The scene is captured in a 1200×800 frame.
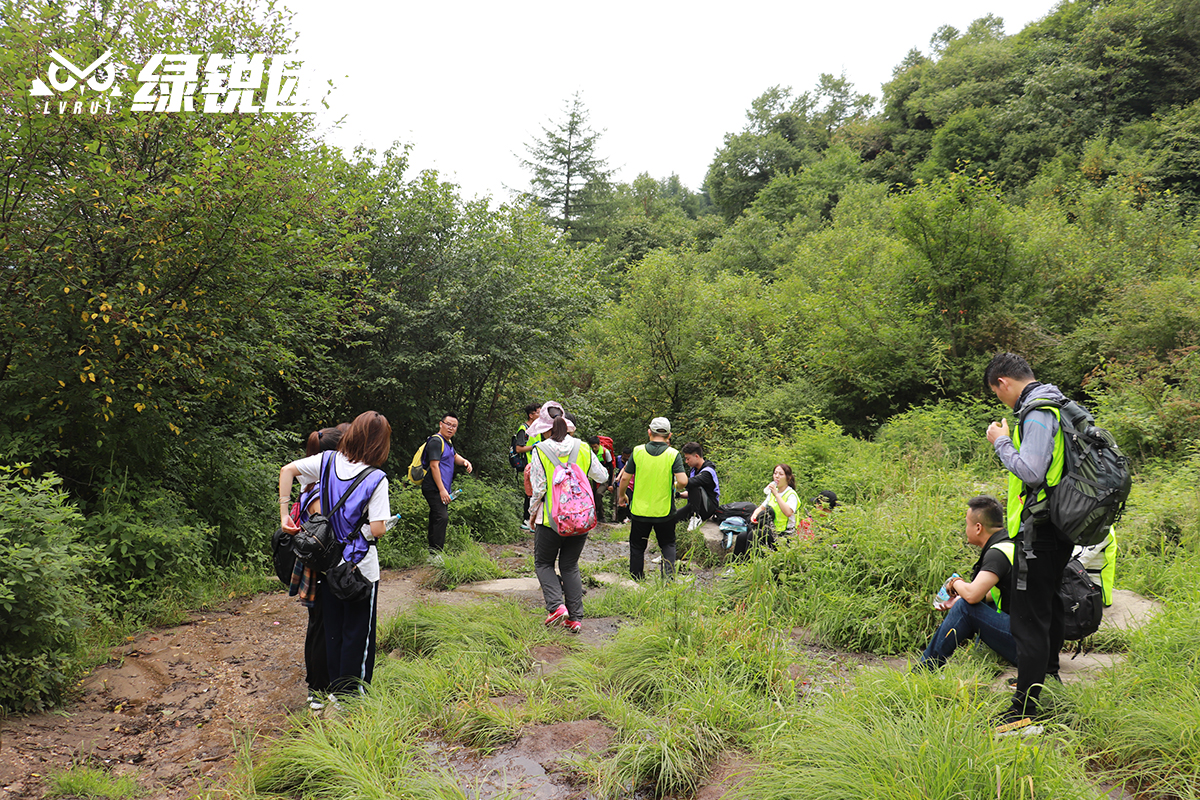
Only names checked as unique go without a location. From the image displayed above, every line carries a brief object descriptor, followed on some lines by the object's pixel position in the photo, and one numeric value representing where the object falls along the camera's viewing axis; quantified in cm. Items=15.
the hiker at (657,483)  611
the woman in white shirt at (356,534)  372
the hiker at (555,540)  529
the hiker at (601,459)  958
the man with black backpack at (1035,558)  302
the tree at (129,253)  512
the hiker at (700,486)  789
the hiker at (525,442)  838
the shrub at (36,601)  363
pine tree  3291
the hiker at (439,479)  751
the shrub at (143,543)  538
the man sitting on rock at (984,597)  363
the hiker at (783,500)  635
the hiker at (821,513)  591
